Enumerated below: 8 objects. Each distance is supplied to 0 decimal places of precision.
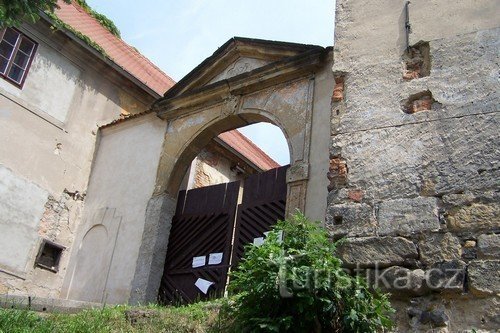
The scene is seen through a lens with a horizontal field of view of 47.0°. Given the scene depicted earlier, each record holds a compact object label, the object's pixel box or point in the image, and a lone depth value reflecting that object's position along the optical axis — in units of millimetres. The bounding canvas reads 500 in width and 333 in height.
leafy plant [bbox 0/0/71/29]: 5500
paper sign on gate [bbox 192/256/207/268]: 8852
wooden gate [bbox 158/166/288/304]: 8414
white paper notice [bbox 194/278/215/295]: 8495
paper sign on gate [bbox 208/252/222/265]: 8619
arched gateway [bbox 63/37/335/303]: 8148
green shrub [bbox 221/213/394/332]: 3881
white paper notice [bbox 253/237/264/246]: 8117
